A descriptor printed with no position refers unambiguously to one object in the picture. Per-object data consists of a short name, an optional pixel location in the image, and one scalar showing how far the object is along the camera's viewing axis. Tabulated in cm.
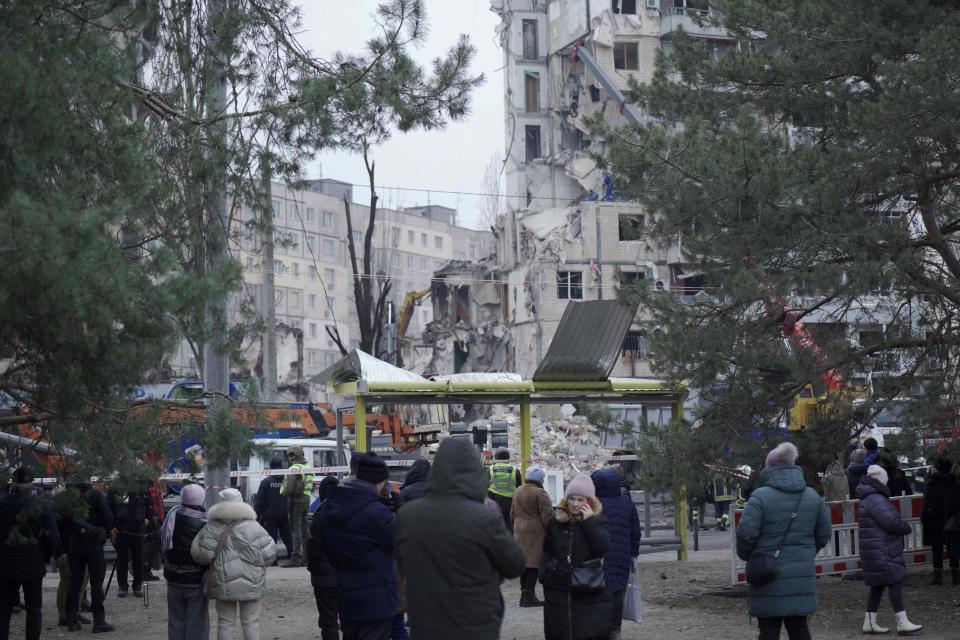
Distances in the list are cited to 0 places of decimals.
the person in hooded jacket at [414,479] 1062
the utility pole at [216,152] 1112
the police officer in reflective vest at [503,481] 1948
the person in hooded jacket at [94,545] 1447
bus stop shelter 1856
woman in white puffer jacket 1068
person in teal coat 888
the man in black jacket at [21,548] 1163
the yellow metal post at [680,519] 1975
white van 2627
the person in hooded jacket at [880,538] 1238
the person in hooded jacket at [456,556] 646
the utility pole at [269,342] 2912
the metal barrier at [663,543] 2048
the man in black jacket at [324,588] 1086
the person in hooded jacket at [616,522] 1099
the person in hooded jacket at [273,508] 2177
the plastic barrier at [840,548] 1570
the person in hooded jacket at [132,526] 1738
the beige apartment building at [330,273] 9531
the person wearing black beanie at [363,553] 876
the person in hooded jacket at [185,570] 1102
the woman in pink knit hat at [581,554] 968
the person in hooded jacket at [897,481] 1791
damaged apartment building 6731
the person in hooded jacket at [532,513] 1401
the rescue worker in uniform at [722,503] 2647
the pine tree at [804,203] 1381
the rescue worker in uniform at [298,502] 2194
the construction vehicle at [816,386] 1491
